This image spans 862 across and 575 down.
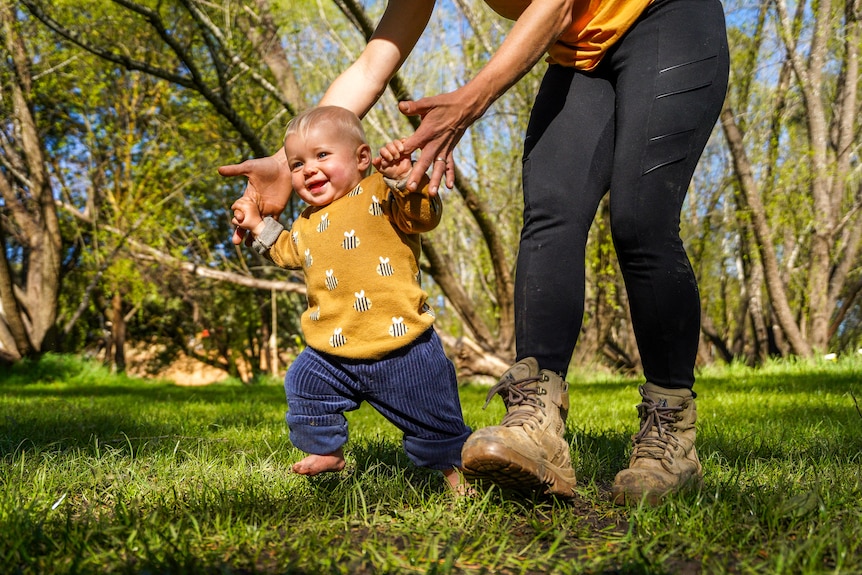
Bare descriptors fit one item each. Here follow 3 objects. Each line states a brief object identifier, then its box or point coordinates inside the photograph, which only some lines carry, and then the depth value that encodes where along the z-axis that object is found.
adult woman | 2.05
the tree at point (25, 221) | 11.22
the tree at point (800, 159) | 9.40
